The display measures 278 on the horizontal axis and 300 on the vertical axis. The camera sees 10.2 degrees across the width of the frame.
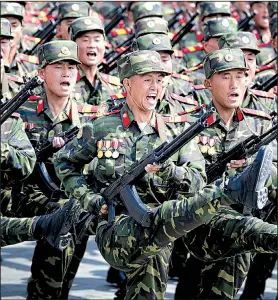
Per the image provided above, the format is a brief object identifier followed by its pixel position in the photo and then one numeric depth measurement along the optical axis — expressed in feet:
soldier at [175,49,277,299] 39.60
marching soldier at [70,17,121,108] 47.67
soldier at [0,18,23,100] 45.80
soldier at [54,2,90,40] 54.03
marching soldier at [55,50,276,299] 36.65
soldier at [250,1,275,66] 62.43
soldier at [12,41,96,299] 42.52
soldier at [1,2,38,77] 50.19
